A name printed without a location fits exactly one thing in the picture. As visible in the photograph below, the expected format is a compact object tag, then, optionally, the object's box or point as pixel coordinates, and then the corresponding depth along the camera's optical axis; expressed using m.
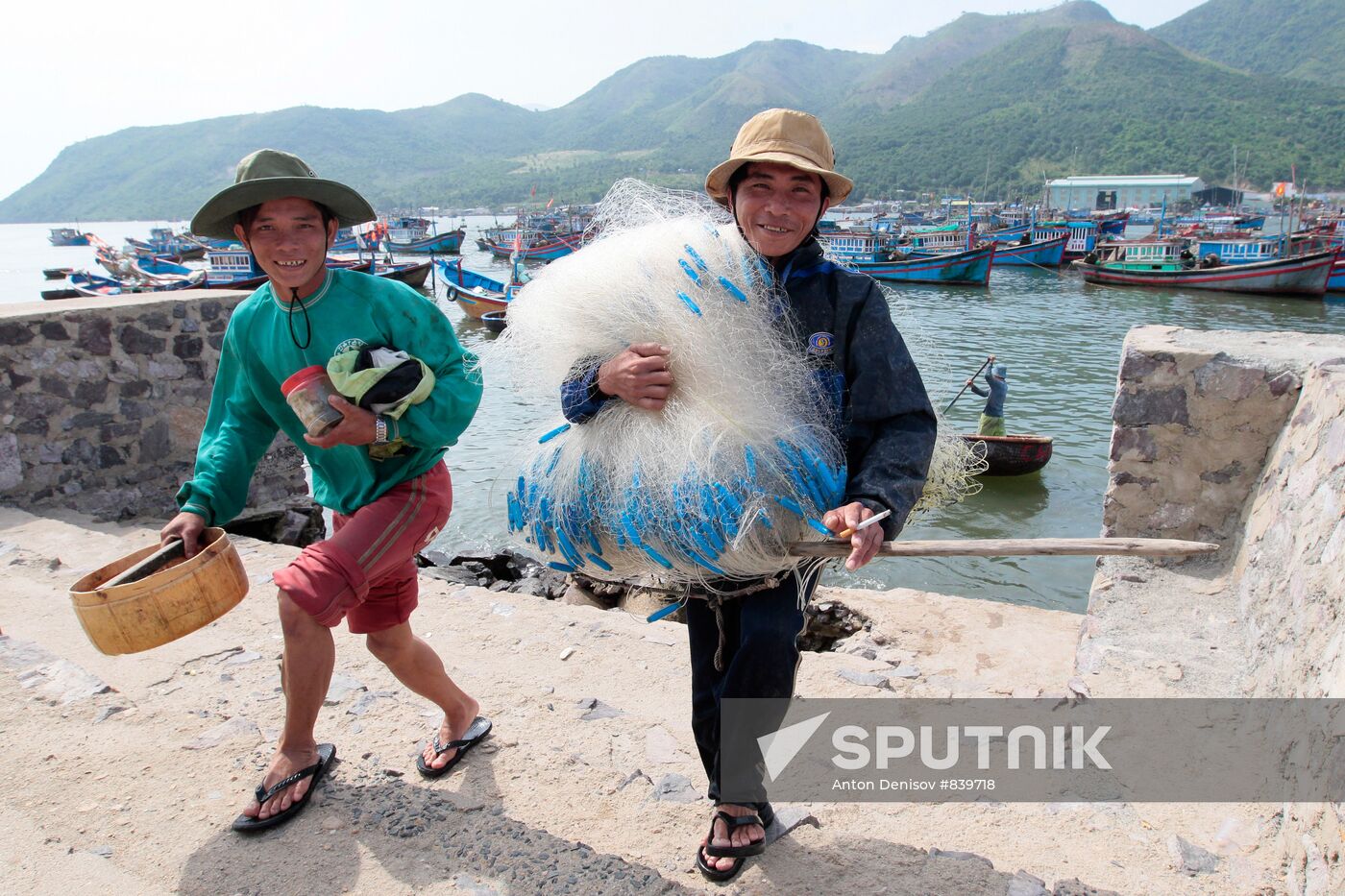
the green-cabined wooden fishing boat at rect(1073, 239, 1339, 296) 27.33
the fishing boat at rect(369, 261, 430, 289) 28.11
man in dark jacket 1.78
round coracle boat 10.19
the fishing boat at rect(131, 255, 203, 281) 35.82
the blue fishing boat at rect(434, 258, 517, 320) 23.53
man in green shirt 2.03
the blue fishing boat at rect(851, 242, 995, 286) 32.75
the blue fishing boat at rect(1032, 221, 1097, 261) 42.44
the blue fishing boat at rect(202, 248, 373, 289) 25.86
